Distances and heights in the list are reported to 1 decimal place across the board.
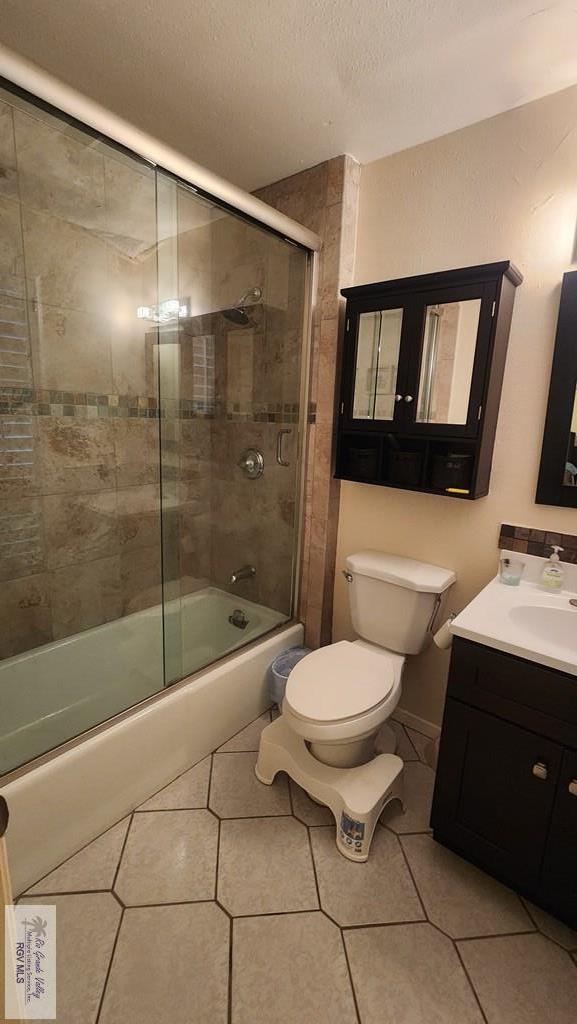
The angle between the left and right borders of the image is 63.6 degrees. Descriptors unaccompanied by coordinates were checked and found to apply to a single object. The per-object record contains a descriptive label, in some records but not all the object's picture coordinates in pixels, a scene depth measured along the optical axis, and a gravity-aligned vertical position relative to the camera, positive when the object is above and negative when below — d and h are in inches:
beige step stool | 56.1 -44.8
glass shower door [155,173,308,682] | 75.1 -1.6
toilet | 55.9 -32.7
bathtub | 52.1 -40.2
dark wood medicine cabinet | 60.2 +7.1
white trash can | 80.5 -42.8
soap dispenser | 59.9 -17.8
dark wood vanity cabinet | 45.5 -35.1
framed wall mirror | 57.6 +1.8
